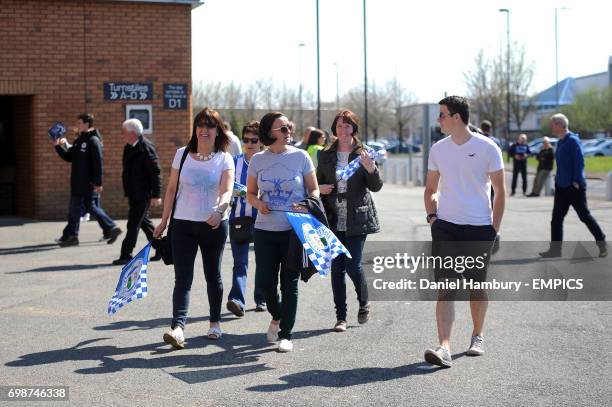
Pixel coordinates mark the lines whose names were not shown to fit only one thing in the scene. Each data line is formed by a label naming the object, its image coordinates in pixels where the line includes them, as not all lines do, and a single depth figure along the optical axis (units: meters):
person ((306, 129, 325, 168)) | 11.20
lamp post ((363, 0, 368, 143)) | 39.08
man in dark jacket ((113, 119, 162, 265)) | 12.19
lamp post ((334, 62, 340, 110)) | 75.85
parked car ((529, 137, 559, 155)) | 62.93
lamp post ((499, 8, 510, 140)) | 56.65
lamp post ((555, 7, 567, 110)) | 63.97
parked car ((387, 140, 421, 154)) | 86.80
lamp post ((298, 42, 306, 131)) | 65.55
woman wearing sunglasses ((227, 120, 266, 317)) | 8.54
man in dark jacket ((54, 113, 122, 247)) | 14.02
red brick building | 18.22
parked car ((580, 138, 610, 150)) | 65.19
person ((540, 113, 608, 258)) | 12.52
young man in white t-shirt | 7.00
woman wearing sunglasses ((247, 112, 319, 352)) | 7.50
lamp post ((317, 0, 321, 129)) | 37.14
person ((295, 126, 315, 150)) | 13.01
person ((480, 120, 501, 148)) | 15.88
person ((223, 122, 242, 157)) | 11.35
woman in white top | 7.71
